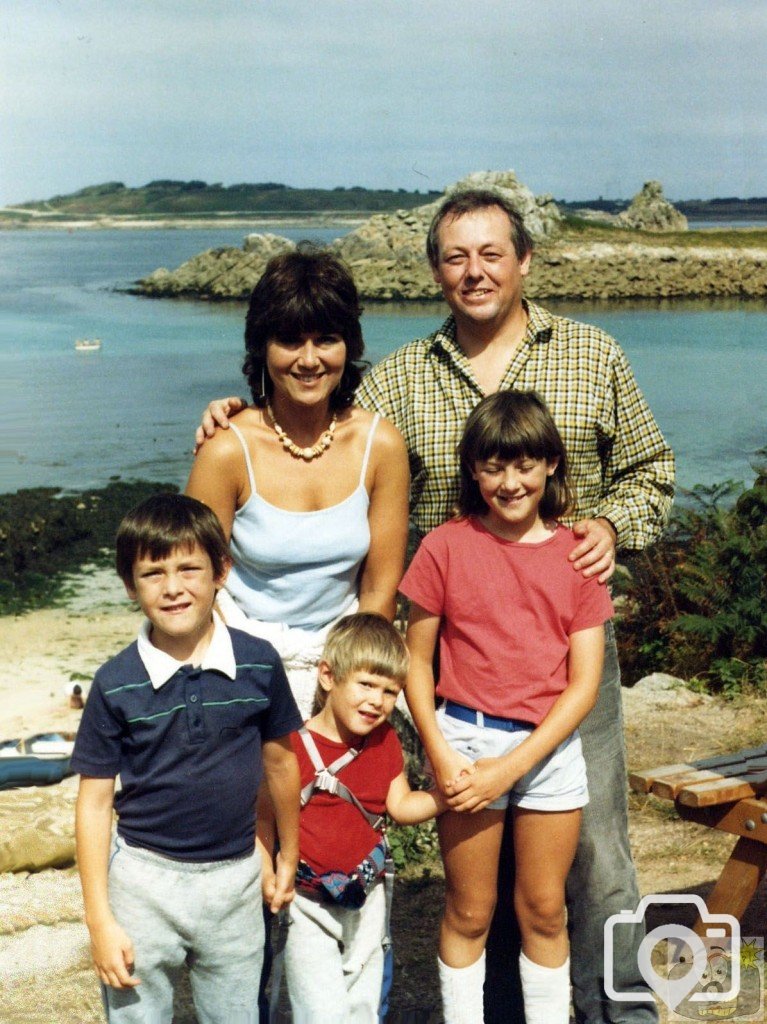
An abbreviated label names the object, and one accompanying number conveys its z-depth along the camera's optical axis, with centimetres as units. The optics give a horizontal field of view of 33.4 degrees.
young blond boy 325
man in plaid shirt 357
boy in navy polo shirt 294
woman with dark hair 336
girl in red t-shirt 331
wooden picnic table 416
